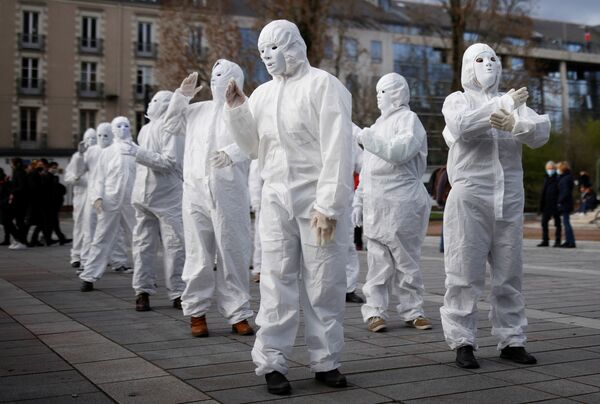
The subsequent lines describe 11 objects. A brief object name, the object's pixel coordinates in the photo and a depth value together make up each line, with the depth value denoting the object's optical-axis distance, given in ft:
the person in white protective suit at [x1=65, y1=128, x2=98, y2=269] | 44.93
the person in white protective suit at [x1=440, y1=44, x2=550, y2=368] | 18.76
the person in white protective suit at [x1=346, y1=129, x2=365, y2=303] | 30.37
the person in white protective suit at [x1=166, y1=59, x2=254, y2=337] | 22.99
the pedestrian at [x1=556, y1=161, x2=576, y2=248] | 60.13
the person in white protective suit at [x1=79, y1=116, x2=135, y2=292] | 33.60
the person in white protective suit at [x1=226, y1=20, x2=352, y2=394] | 16.34
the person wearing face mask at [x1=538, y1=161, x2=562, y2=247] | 61.05
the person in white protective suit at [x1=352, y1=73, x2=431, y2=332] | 24.20
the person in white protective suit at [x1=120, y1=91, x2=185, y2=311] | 27.63
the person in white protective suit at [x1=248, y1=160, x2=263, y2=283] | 40.42
